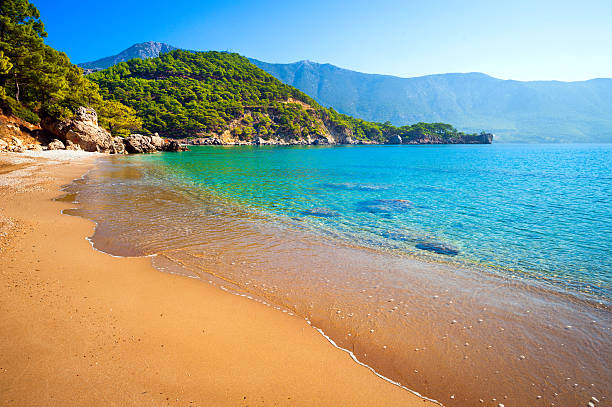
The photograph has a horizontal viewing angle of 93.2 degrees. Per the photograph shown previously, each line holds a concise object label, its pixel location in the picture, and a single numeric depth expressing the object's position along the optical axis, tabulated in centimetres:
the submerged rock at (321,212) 1500
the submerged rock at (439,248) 997
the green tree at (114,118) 6156
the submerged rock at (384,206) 1652
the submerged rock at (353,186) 2523
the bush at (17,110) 3788
